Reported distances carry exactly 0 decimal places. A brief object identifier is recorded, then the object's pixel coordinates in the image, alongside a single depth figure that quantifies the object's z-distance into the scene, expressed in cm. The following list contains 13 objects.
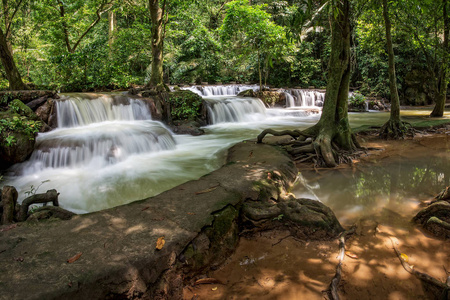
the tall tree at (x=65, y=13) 1450
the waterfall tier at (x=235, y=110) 1396
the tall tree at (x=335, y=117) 661
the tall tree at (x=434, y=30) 1073
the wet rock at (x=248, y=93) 1791
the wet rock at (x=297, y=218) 346
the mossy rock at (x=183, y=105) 1196
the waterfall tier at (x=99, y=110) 934
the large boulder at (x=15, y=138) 638
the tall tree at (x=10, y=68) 921
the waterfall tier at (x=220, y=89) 1864
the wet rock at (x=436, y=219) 332
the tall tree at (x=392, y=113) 921
